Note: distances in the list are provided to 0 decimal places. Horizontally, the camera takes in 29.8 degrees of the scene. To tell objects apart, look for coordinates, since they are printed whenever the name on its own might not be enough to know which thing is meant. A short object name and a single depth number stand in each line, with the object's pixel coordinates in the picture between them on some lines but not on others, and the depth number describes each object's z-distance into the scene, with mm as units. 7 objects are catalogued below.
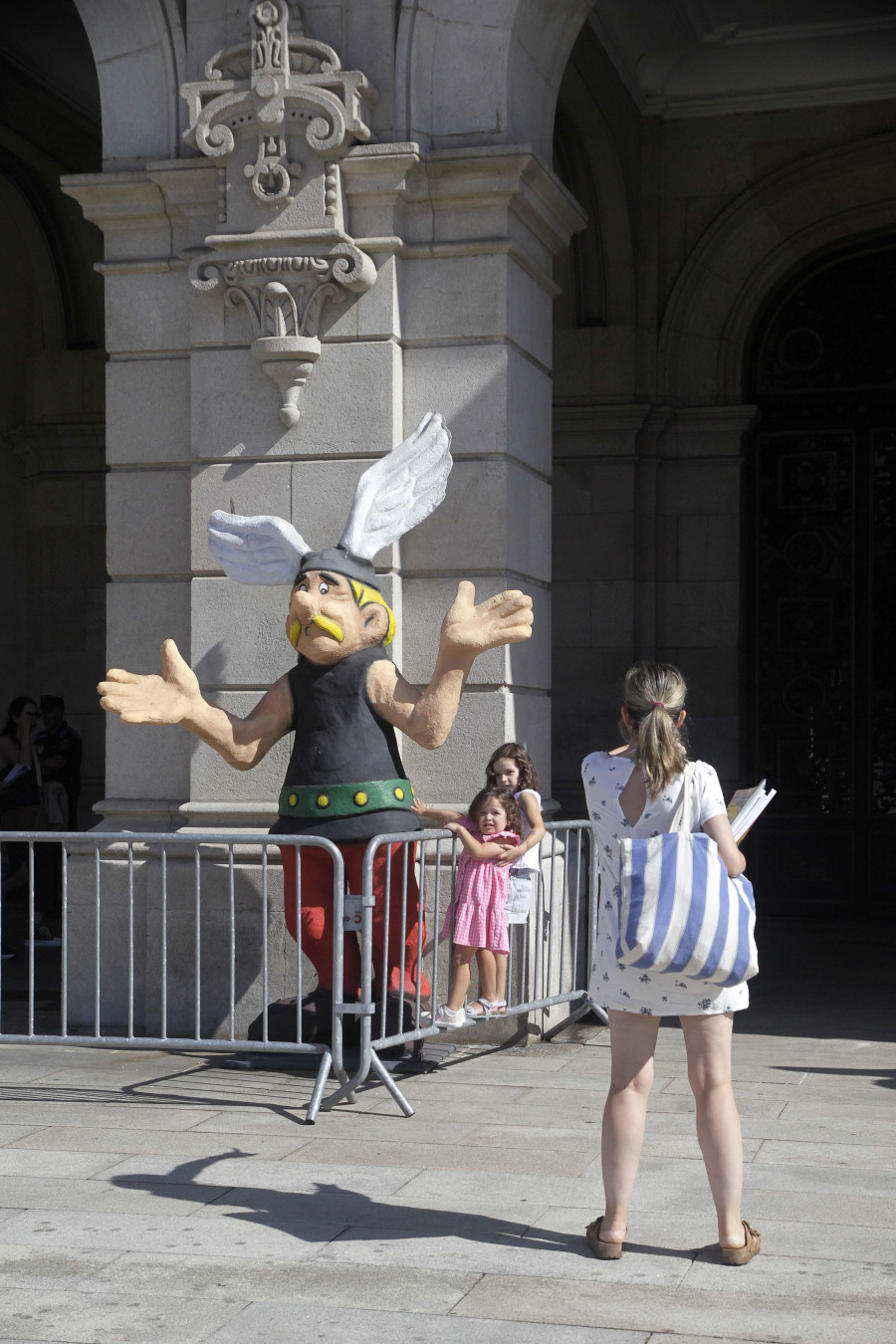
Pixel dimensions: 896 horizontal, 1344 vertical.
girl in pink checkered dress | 7371
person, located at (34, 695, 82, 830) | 11703
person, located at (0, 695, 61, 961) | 11258
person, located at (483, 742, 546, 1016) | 7445
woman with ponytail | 4551
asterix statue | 6855
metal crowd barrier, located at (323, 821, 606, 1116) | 7027
